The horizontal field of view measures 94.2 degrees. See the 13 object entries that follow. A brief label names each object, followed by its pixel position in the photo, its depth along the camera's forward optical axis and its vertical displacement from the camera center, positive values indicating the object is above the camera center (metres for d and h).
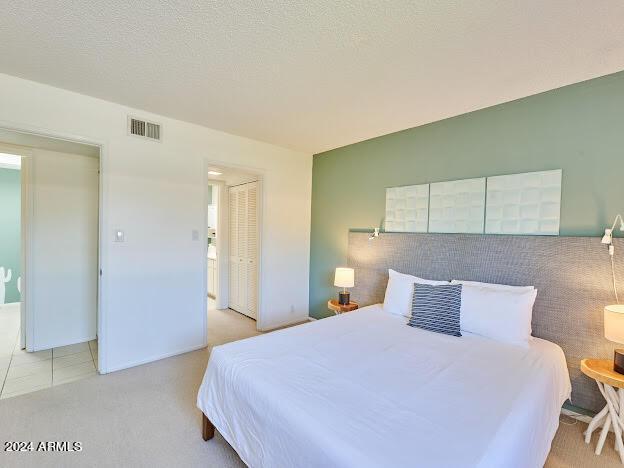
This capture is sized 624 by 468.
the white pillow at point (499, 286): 2.25 -0.45
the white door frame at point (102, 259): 2.61 -0.35
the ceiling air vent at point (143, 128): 2.74 +0.91
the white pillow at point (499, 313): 2.13 -0.63
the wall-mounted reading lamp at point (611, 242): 1.95 -0.05
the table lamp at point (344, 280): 3.37 -0.61
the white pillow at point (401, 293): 2.71 -0.61
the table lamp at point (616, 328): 1.70 -0.56
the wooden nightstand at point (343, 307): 3.36 -0.93
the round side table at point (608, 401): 1.75 -1.04
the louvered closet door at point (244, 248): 4.21 -0.36
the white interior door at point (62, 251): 3.13 -0.35
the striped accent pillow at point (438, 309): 2.32 -0.65
